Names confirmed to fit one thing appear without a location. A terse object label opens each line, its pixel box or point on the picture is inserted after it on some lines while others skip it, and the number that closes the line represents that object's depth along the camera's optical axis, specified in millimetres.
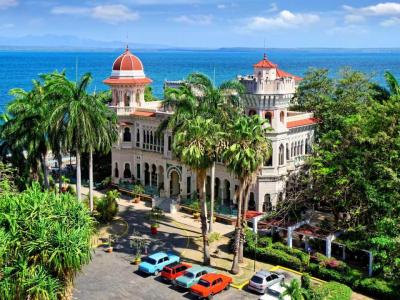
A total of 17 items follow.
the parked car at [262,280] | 32250
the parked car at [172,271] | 33688
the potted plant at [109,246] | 39562
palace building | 47094
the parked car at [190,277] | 32469
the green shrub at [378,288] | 31344
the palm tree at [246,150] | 32312
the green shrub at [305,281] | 29700
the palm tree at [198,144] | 33906
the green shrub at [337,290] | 29578
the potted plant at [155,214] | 47719
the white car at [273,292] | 30656
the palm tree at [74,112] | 39938
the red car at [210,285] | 31219
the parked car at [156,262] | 34969
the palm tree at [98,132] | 41441
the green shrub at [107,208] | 46344
